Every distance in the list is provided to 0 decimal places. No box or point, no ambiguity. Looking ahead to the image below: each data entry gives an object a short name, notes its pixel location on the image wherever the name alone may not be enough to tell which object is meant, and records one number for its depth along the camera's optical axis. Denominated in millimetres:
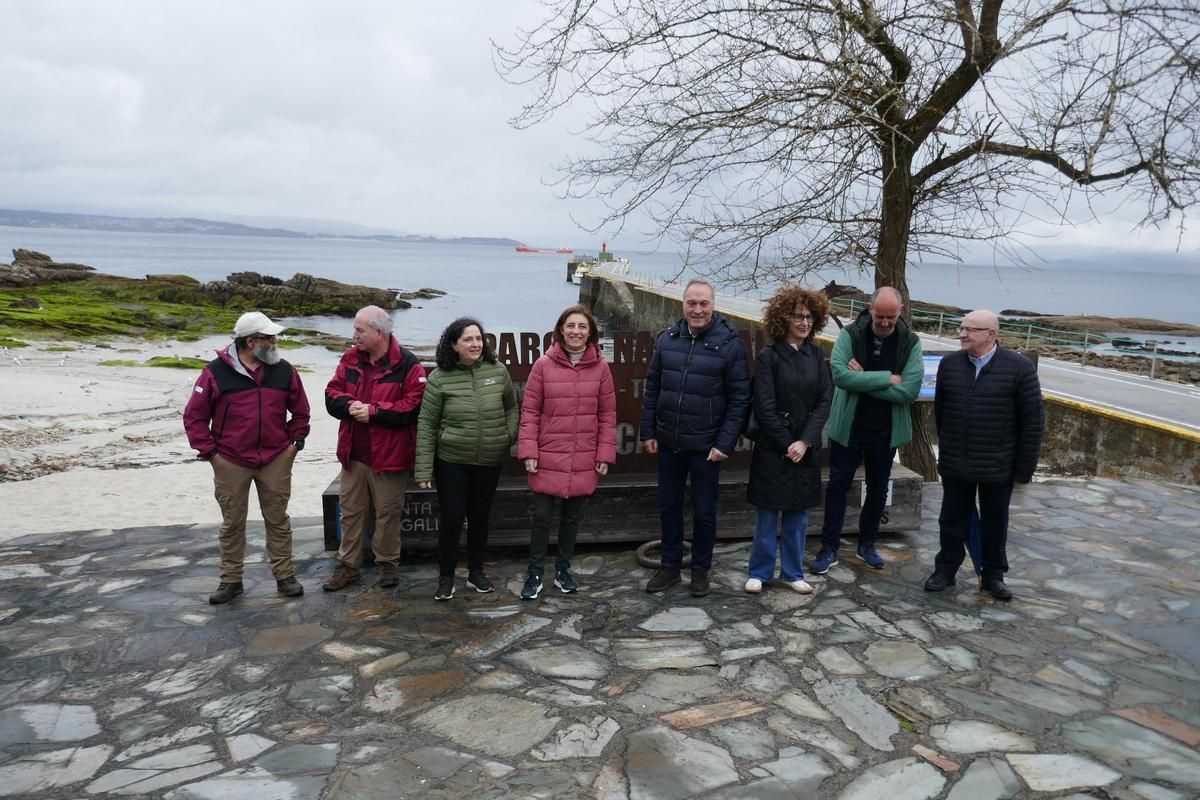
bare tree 6086
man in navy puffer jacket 4824
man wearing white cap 4836
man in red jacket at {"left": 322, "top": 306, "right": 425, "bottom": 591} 4977
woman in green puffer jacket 4855
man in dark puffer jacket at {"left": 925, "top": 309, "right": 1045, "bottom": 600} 4754
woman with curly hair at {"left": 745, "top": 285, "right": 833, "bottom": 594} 4871
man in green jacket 5277
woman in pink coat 4898
